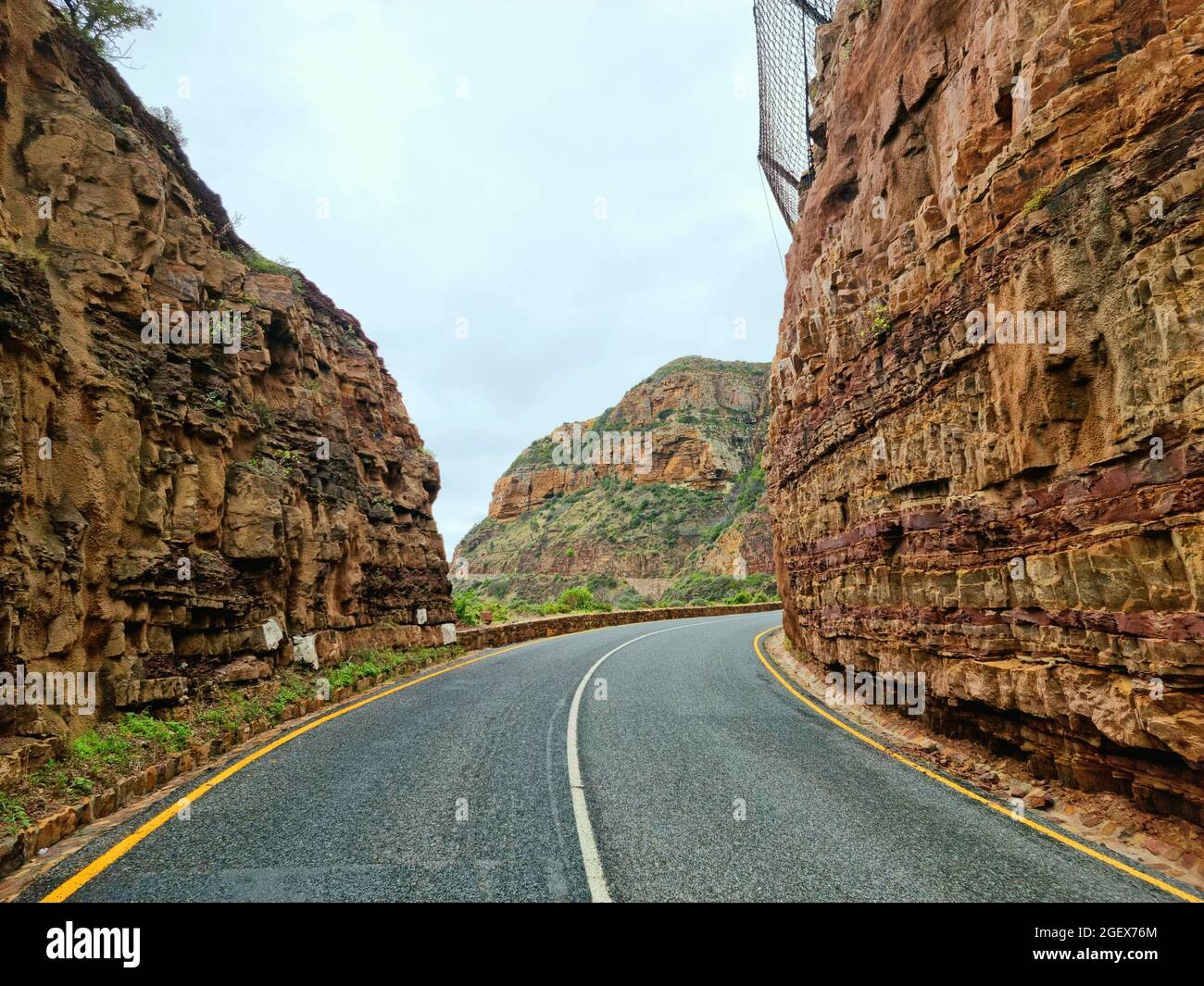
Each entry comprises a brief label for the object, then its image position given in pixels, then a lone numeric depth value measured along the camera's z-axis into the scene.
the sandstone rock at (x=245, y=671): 8.74
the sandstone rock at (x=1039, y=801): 5.74
